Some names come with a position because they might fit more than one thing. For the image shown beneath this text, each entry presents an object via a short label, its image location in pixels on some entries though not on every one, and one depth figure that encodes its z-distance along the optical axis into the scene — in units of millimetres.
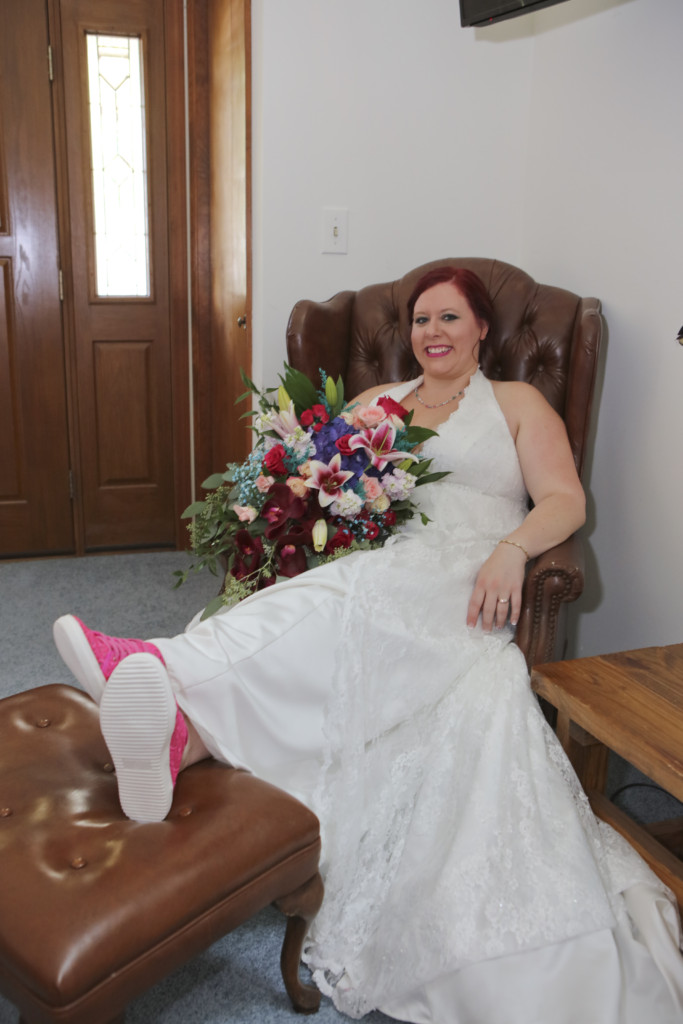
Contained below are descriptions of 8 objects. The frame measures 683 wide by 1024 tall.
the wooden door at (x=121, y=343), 3213
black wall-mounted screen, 2170
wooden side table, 1249
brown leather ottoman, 973
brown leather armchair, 2170
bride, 1240
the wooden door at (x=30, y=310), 3162
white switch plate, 2588
